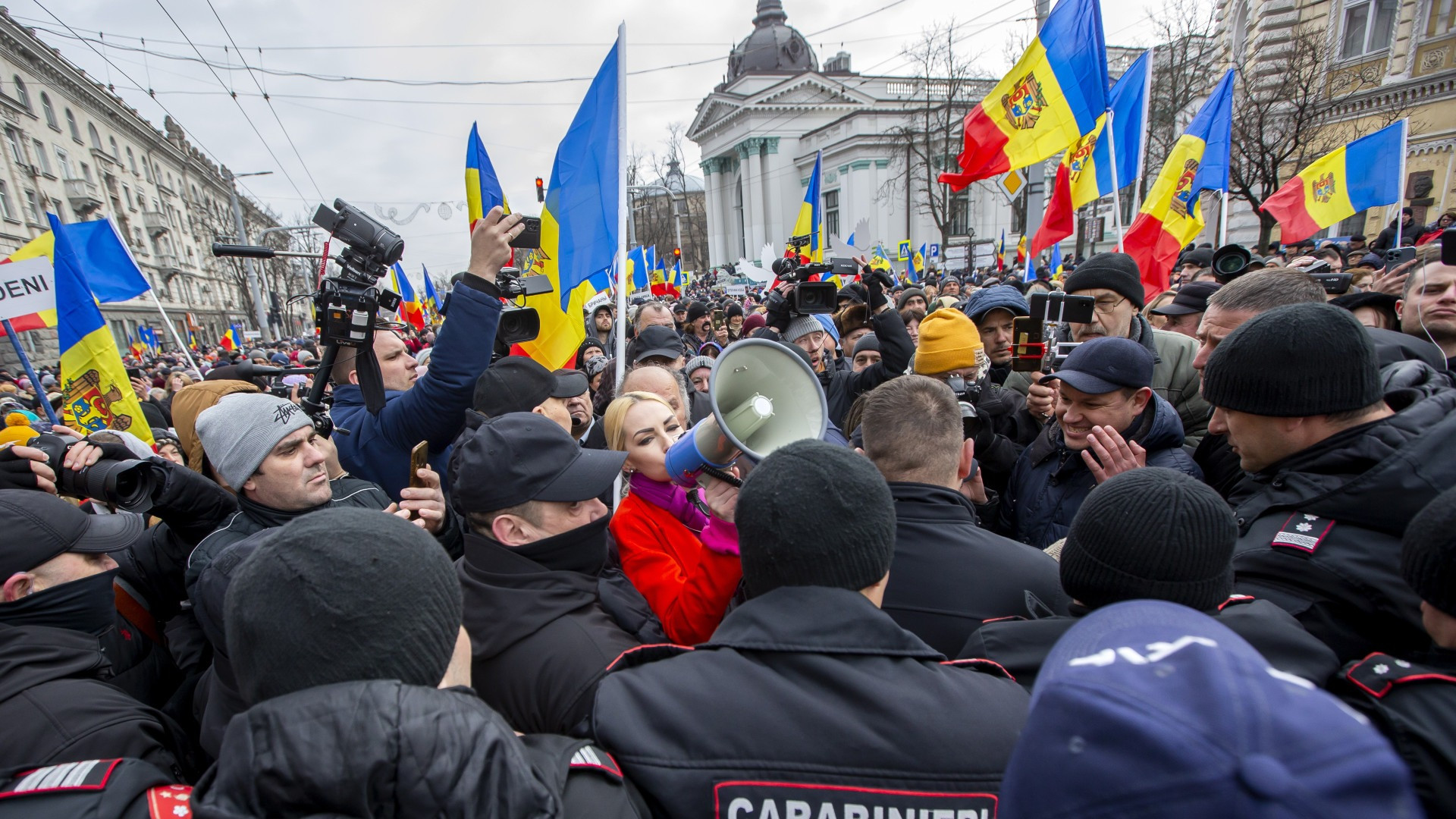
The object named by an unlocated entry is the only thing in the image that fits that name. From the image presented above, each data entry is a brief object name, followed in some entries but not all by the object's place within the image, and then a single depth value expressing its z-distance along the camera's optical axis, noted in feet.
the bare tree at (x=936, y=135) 84.58
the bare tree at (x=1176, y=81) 64.69
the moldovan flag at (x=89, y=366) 15.62
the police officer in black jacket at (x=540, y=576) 5.19
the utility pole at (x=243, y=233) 58.50
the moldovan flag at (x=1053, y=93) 18.40
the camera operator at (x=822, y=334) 13.60
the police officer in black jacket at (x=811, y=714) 3.76
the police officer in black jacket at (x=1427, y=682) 3.44
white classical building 144.97
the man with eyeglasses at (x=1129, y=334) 11.16
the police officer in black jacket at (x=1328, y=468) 5.08
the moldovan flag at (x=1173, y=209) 20.42
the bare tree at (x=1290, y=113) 53.88
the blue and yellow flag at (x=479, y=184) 14.30
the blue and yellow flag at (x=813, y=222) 30.91
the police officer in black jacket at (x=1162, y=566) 4.21
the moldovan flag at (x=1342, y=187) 22.71
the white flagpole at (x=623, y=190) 11.86
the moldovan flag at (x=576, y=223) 13.15
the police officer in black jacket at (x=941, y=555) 5.80
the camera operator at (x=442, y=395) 8.64
